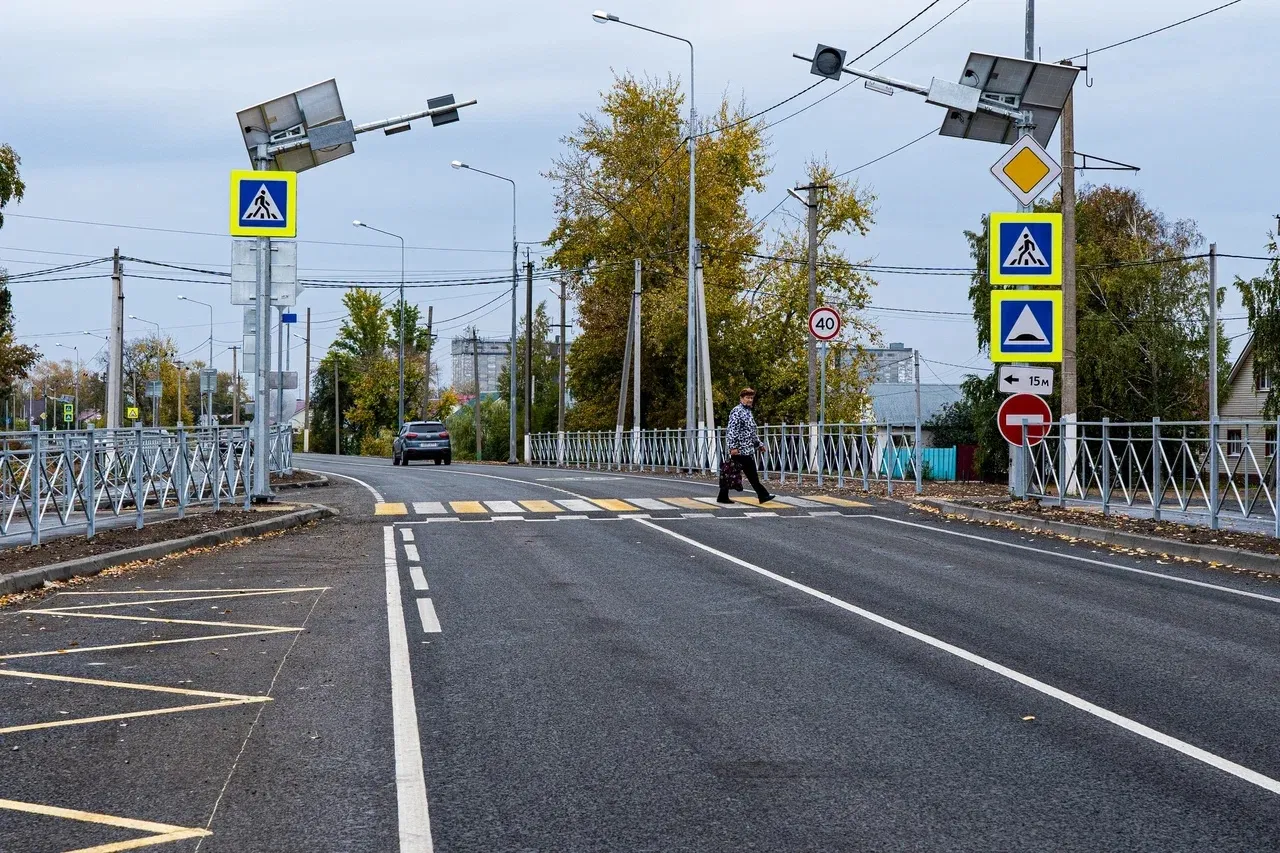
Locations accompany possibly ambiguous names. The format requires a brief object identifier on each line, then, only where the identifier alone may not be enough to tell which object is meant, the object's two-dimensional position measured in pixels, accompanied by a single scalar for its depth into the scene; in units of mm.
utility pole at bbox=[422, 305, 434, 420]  82125
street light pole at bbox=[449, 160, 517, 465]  58438
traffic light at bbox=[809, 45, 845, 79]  20422
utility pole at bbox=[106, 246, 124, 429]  38906
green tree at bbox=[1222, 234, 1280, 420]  39719
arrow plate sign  18578
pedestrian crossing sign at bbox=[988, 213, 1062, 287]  18641
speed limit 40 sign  28125
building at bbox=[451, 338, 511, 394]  178762
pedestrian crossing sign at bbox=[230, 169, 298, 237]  18500
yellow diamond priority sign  18734
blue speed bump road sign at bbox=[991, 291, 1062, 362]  18688
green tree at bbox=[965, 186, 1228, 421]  46031
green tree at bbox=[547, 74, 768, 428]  54406
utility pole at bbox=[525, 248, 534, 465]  56606
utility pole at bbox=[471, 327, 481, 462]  73625
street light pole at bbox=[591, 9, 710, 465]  37375
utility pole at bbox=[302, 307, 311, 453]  88375
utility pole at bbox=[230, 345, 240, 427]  83938
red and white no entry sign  18906
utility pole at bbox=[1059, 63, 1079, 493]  26406
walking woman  20875
